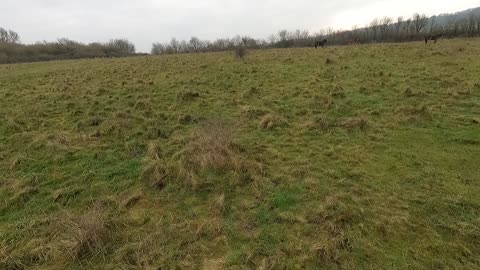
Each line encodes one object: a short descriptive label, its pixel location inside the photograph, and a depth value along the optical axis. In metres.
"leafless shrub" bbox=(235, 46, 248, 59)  24.63
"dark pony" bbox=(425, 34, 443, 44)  35.53
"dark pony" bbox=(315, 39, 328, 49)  33.76
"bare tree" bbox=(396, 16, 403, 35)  80.06
